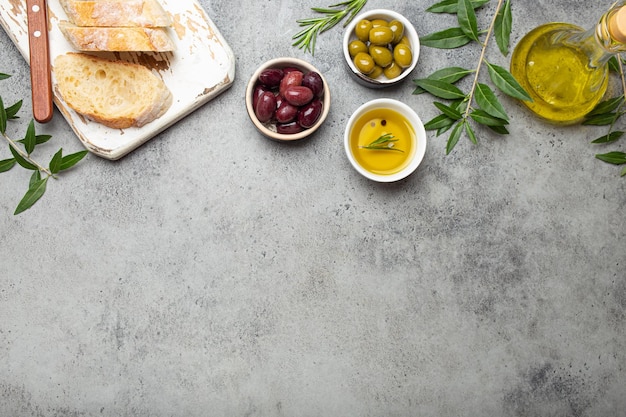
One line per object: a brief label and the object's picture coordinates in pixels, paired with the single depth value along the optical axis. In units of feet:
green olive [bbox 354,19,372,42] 2.94
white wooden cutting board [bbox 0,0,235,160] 2.97
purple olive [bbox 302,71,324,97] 2.90
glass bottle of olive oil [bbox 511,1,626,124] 2.88
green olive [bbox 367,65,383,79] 2.97
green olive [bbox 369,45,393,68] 2.92
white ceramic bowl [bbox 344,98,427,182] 2.93
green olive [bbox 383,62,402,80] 2.97
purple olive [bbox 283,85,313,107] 2.87
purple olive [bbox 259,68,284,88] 2.91
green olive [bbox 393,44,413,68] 2.94
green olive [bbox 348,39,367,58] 2.95
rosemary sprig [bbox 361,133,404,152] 2.94
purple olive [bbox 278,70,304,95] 2.89
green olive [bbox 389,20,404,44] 2.95
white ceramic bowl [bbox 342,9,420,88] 2.95
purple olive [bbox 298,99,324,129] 2.91
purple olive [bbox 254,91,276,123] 2.89
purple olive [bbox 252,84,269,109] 2.92
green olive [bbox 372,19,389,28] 2.94
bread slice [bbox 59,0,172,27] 2.87
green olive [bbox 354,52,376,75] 2.93
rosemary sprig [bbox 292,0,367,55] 3.04
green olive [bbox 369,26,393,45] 2.91
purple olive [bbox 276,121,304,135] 2.94
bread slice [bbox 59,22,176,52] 2.86
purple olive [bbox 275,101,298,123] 2.90
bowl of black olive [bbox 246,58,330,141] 2.89
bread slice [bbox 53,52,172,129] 2.93
